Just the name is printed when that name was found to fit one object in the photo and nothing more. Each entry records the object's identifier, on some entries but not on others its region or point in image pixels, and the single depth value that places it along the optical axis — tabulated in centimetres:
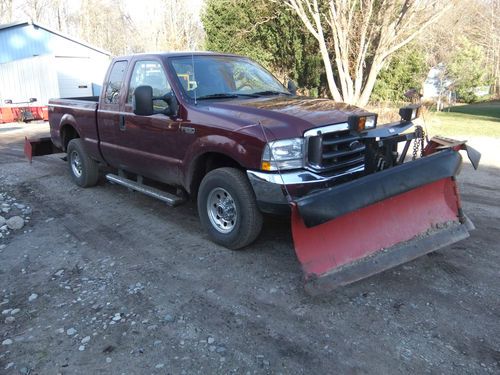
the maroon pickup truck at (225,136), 407
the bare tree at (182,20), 3128
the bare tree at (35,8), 4658
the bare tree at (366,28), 1410
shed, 2055
